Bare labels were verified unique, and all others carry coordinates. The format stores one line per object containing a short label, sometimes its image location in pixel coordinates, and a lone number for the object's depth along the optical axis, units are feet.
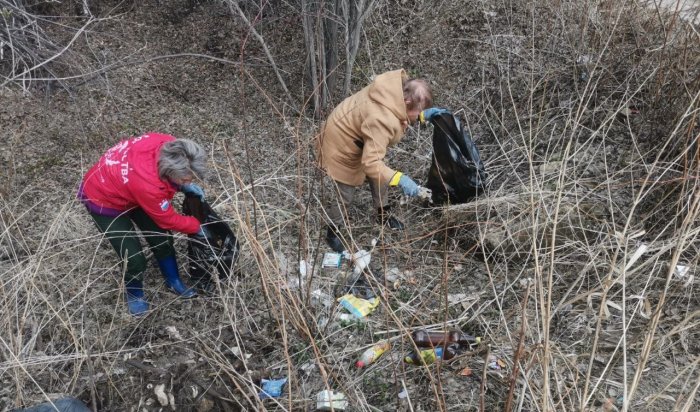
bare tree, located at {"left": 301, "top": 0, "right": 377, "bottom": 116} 13.32
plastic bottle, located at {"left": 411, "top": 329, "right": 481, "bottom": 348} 8.32
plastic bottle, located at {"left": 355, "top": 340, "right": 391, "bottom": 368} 8.36
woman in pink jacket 8.25
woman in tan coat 9.32
